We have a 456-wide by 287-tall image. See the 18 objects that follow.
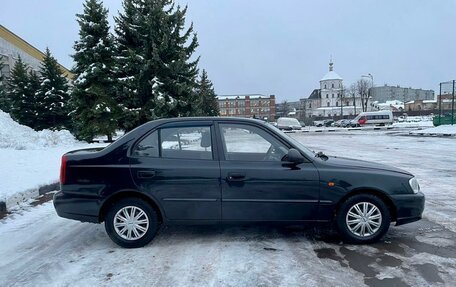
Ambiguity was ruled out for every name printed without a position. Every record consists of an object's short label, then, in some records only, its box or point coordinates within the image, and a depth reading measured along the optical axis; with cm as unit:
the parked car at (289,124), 5748
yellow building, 4245
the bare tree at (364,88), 10525
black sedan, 446
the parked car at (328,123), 7444
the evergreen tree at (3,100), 3495
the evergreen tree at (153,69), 2198
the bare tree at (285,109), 14092
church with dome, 11925
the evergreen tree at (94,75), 2267
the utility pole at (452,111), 3117
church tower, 12550
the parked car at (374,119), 5669
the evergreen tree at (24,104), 2978
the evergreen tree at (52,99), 2947
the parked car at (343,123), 6225
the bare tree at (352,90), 11249
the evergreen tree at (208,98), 4913
